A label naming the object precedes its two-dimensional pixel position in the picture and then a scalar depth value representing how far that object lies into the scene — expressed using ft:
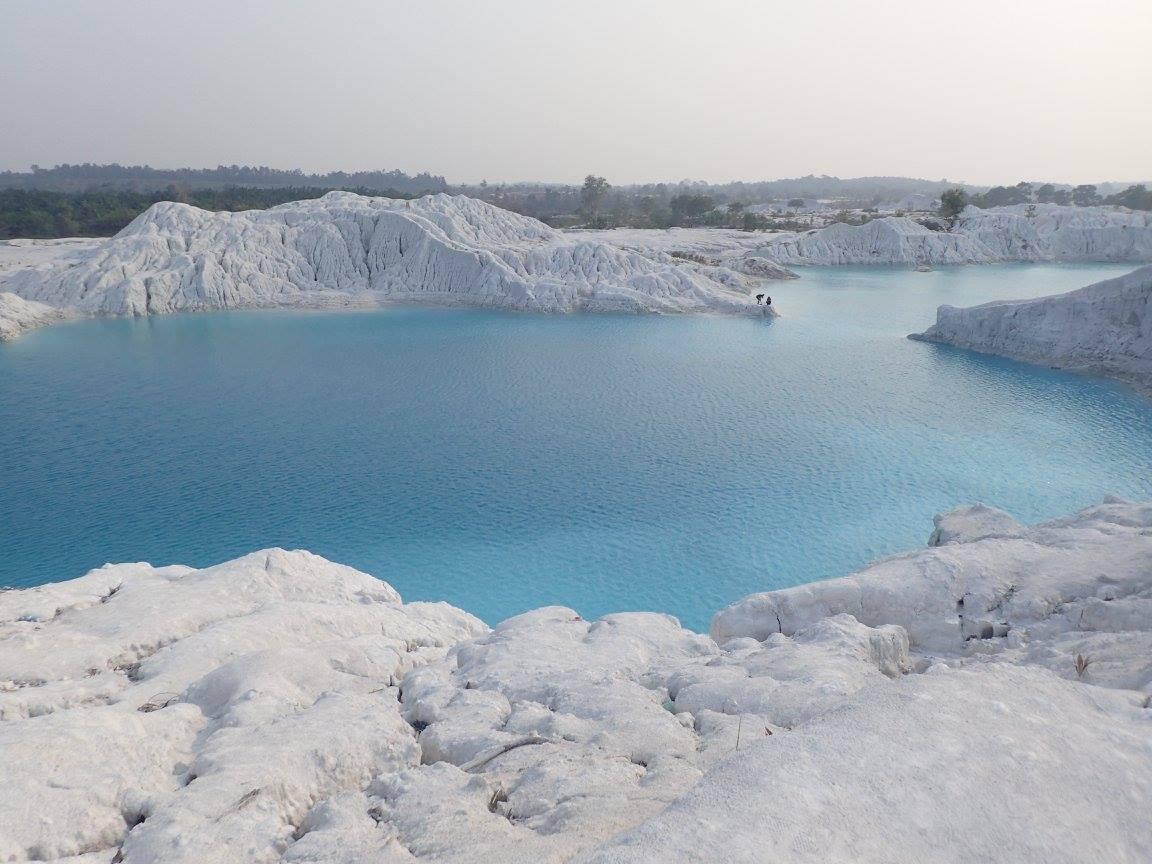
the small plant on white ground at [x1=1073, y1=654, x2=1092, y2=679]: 18.87
